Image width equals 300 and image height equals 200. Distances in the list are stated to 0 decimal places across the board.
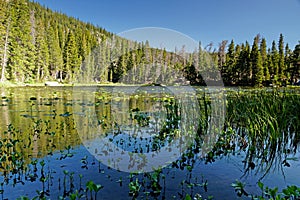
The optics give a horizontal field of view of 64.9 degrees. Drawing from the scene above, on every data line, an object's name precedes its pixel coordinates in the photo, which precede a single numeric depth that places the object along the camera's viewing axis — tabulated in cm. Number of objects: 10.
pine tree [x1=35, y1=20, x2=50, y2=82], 4375
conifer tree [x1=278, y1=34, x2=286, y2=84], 4281
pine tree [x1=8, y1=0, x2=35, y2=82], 3481
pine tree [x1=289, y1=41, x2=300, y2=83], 4328
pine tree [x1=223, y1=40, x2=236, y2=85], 4606
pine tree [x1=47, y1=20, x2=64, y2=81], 4950
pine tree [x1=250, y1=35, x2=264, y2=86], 3991
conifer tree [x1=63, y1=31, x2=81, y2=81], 5284
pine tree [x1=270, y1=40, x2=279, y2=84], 4146
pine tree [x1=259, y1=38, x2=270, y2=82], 4109
